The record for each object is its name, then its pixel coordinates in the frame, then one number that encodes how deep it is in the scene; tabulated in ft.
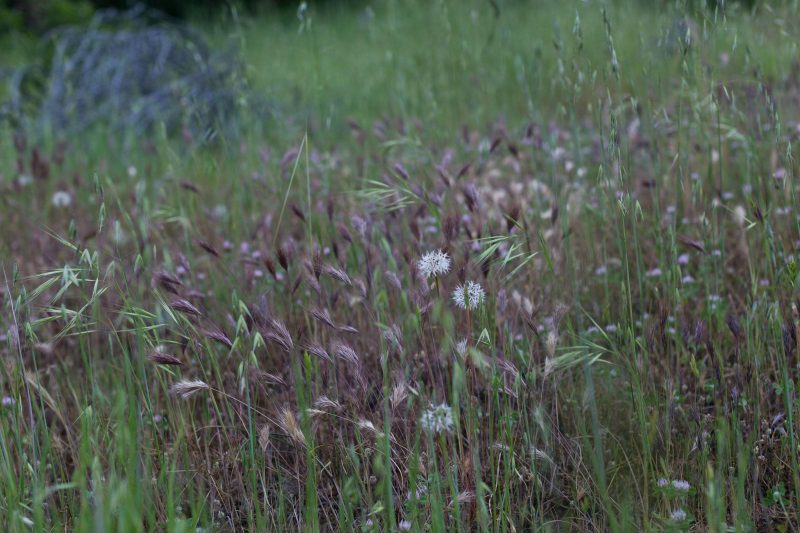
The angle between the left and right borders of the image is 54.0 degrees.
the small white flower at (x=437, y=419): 4.81
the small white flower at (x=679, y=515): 4.83
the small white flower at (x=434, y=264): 5.33
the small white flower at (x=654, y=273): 7.80
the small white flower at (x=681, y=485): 5.05
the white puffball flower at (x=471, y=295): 5.17
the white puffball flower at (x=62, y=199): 11.59
